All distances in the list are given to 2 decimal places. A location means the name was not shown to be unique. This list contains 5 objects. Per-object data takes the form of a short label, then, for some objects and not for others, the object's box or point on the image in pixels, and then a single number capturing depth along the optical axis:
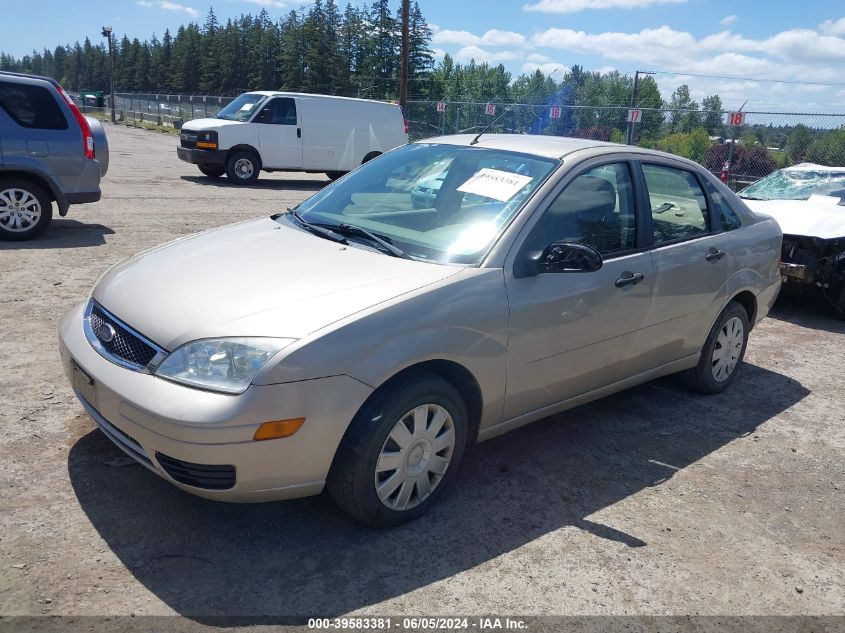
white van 16.11
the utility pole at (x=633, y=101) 17.81
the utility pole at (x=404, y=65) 27.06
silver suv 8.21
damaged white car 7.25
